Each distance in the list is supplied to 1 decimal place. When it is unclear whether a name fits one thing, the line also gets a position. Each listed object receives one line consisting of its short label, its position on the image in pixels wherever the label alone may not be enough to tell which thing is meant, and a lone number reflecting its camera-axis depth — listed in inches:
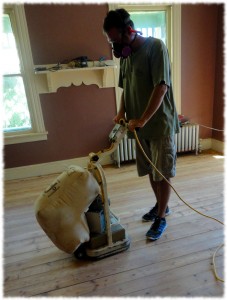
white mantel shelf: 101.7
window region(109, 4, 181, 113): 107.8
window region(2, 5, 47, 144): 96.1
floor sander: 50.3
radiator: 114.7
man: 51.8
